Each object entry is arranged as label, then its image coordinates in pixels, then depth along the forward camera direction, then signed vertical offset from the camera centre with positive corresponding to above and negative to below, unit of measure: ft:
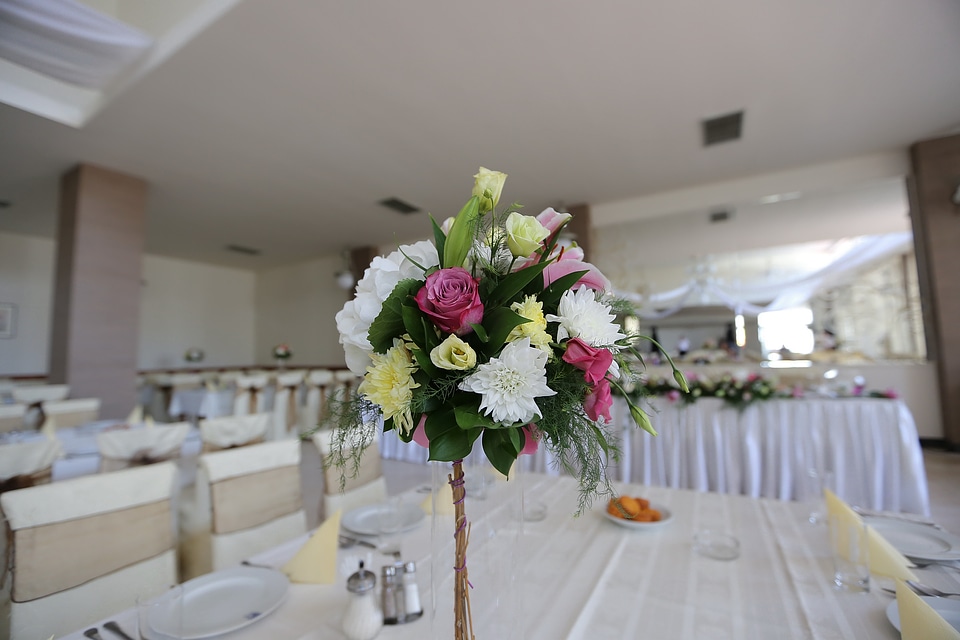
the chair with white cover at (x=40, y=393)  11.76 -0.89
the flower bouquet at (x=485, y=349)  1.72 +0.02
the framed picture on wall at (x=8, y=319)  19.43 +2.08
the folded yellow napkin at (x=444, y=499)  3.28 -1.18
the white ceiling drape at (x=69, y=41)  7.89 +6.97
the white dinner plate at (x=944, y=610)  2.27 -1.47
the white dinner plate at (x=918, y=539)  3.16 -1.58
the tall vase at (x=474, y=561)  1.96 -1.00
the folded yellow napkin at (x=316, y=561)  3.09 -1.53
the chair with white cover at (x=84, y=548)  3.14 -1.56
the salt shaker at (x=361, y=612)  2.38 -1.48
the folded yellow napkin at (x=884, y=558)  2.85 -1.47
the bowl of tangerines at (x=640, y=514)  3.72 -1.53
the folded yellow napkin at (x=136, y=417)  10.07 -1.36
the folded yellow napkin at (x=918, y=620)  1.93 -1.32
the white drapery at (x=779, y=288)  19.12 +3.58
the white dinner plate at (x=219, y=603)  2.40 -1.63
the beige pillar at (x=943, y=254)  13.76 +3.07
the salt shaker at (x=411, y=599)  2.64 -1.55
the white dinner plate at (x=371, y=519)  3.96 -1.63
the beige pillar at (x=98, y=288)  14.08 +2.59
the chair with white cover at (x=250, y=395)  16.31 -1.52
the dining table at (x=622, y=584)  2.06 -1.63
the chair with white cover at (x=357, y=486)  5.32 -1.76
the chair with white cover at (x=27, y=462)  5.54 -1.36
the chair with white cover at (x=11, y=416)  8.93 -1.13
